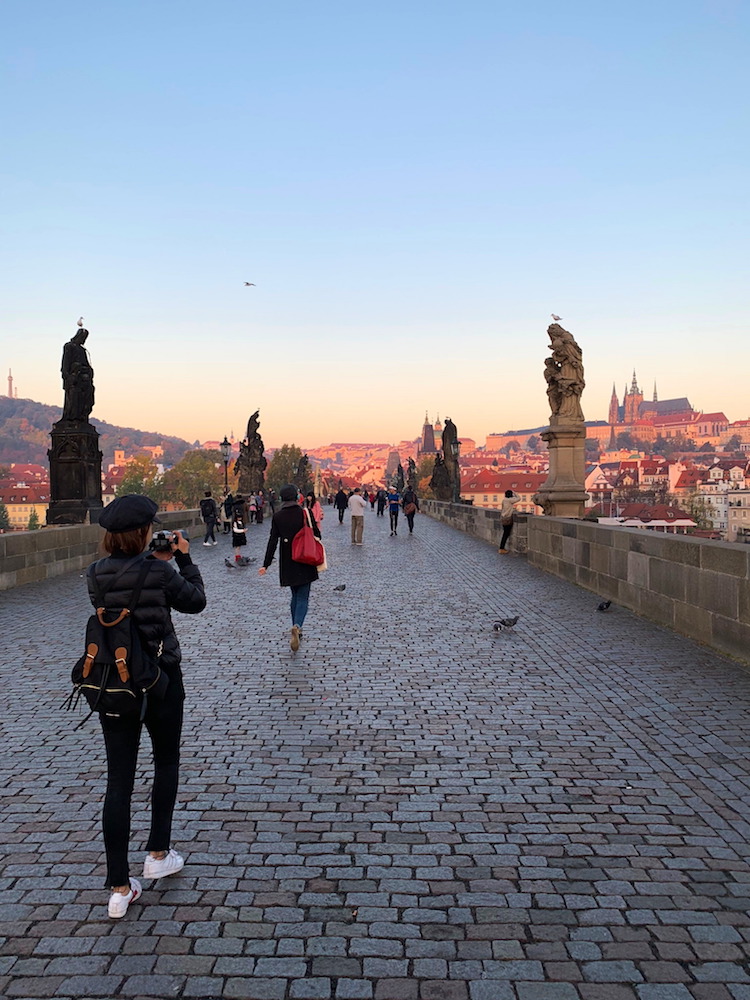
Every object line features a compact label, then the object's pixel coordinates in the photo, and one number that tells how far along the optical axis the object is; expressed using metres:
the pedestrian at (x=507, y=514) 17.78
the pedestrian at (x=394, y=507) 27.62
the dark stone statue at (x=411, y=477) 62.66
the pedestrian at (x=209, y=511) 23.28
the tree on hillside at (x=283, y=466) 116.74
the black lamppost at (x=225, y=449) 34.07
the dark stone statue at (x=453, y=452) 37.34
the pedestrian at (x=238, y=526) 17.22
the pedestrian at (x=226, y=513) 27.51
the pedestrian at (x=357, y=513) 22.03
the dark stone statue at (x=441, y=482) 44.22
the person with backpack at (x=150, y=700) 3.07
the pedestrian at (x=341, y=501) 33.81
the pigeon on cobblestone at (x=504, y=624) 8.50
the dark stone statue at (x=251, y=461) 40.15
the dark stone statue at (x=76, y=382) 17.56
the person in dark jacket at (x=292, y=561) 8.11
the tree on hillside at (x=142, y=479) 136.38
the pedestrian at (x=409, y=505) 27.94
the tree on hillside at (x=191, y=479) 138.25
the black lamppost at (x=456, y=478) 37.28
